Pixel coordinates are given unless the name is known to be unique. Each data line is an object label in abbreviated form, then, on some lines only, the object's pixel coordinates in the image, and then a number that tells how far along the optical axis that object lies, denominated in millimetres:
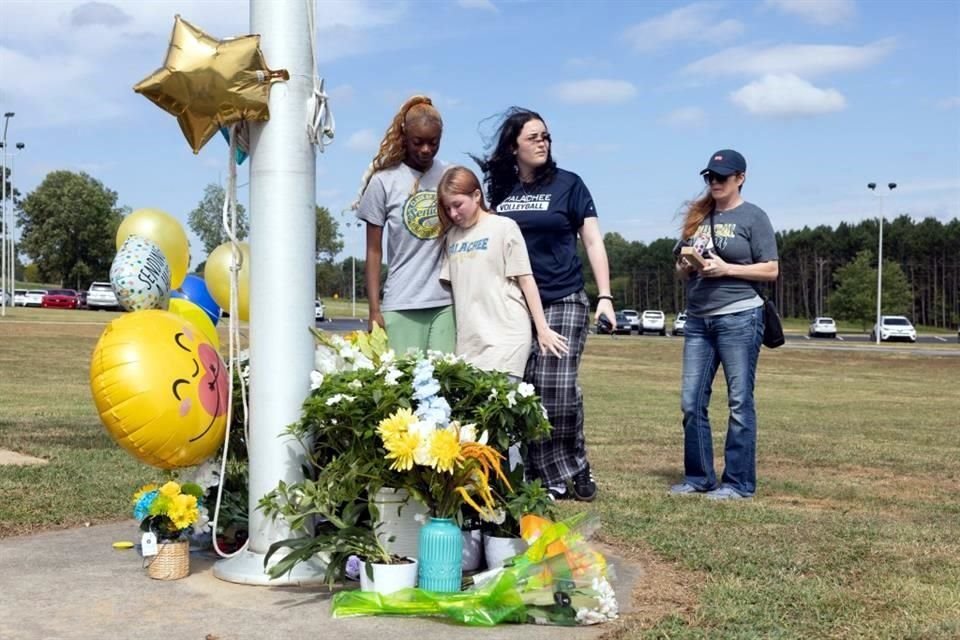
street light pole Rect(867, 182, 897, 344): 48062
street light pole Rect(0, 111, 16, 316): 46719
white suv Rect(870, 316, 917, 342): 50844
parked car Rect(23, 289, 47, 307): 64131
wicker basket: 4078
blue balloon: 6180
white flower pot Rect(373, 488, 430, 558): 4016
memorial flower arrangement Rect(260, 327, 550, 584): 3777
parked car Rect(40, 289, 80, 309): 61844
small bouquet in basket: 4102
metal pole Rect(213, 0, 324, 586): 4078
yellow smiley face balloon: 4008
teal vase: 3768
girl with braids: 4887
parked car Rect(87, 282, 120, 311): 56125
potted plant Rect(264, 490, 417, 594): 3742
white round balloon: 4801
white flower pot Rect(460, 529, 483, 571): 4133
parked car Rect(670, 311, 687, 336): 55188
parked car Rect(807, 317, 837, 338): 57103
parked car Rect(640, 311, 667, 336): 55938
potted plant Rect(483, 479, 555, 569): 4035
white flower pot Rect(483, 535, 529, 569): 4027
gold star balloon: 3938
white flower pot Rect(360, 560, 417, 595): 3729
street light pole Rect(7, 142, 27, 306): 63938
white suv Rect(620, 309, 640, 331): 58594
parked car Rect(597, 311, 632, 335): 56031
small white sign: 4059
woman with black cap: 6125
